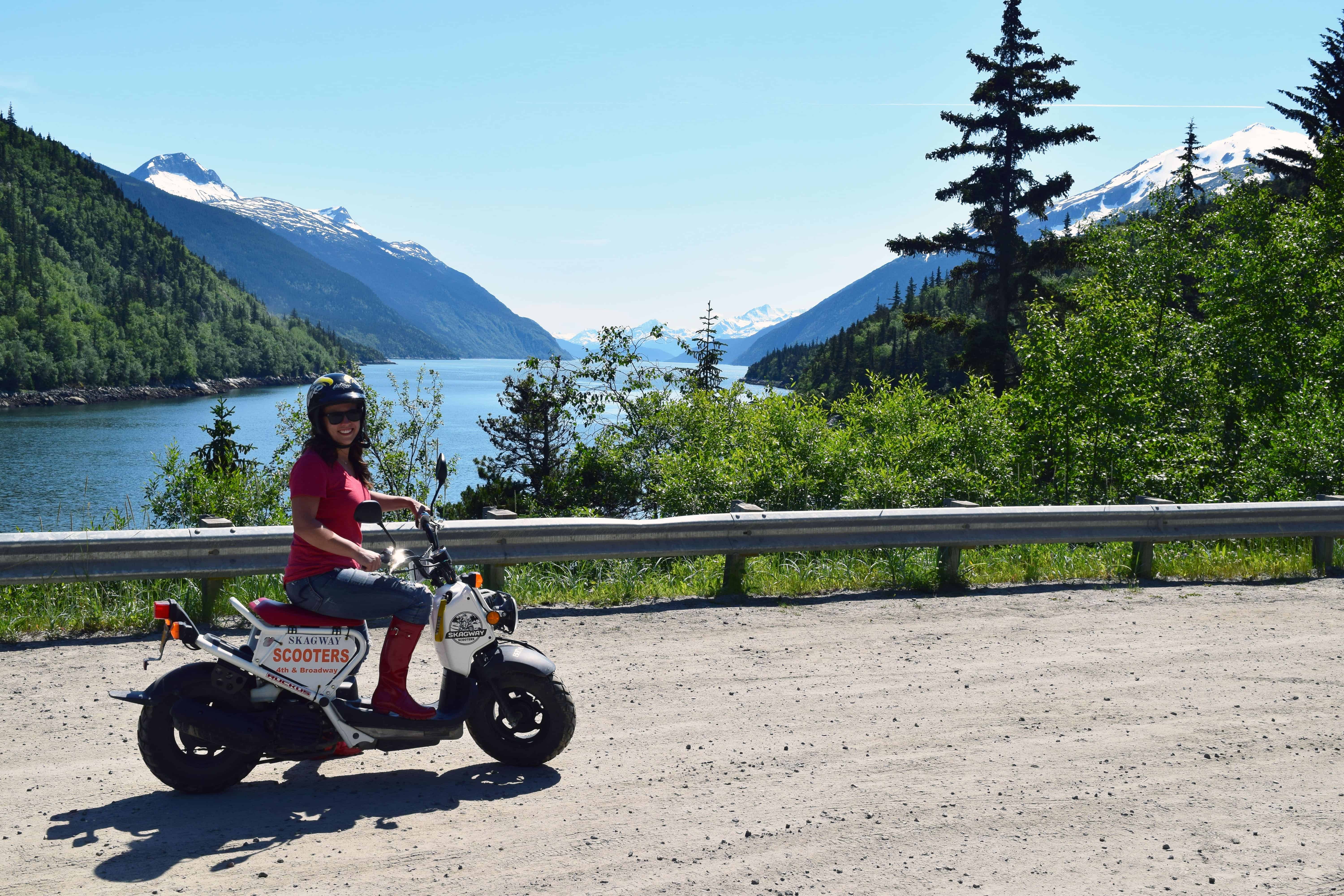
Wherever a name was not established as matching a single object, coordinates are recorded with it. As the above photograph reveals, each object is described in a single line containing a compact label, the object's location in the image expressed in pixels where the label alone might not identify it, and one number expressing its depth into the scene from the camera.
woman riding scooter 4.20
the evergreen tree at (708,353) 39.34
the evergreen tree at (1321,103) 33.06
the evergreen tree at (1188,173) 35.50
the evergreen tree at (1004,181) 31.75
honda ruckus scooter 4.22
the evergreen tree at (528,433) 24.98
